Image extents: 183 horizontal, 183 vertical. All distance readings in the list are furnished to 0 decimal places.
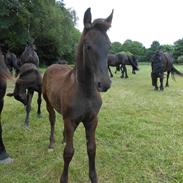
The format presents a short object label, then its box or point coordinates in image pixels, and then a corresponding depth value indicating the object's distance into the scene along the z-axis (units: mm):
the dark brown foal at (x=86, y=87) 1702
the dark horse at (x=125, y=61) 12087
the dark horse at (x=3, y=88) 2546
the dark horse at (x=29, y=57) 4527
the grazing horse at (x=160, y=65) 7576
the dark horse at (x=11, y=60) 10026
